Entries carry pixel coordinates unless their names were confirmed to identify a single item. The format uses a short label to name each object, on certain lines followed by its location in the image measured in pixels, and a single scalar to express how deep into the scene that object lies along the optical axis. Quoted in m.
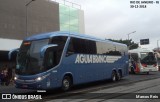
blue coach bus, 8.94
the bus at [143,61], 20.06
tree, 52.14
